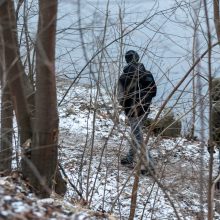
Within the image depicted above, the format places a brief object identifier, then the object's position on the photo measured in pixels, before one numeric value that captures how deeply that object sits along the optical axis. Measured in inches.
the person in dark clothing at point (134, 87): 572.7
